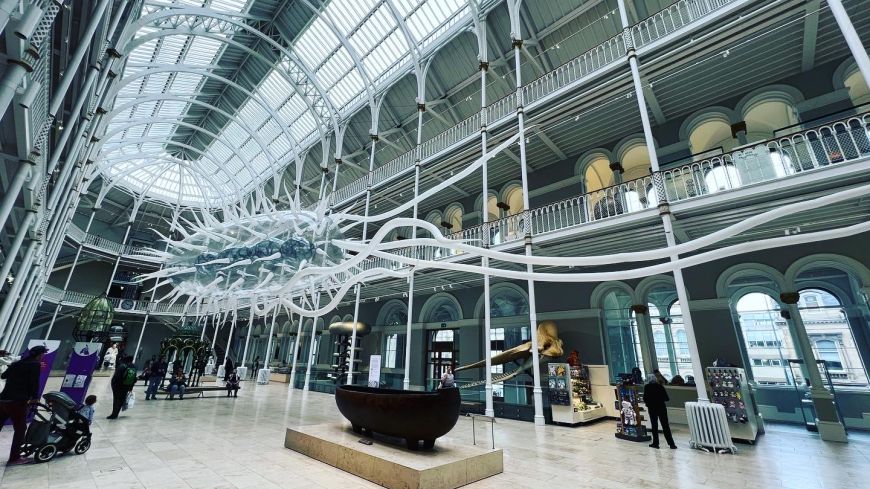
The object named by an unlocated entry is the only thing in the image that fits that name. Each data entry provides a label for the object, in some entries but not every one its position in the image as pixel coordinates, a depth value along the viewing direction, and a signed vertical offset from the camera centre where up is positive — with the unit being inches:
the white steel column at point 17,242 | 156.9 +45.7
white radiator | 230.8 -39.5
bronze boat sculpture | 165.0 -25.3
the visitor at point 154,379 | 410.6 -29.6
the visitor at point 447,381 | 333.1 -20.1
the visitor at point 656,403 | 239.1 -26.4
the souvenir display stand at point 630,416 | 260.2 -37.9
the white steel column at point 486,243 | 340.7 +111.1
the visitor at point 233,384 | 454.7 -36.6
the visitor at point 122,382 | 283.6 -23.6
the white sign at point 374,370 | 465.4 -16.9
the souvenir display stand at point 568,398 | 320.8 -32.4
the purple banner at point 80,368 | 272.8 -13.1
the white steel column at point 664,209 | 246.4 +109.4
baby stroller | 170.4 -38.2
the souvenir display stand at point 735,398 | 255.1 -23.7
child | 202.4 -31.2
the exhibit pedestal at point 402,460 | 147.5 -43.9
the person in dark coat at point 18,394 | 159.9 -19.2
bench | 435.3 -42.5
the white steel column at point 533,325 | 323.0 +30.2
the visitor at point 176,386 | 427.5 -38.3
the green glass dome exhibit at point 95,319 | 521.7 +42.7
